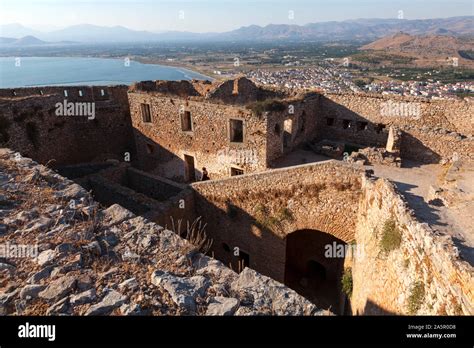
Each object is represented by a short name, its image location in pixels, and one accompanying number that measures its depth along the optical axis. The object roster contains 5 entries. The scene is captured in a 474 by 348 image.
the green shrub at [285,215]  13.41
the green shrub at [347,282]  12.53
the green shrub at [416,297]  7.04
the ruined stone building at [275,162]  9.85
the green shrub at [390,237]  8.54
